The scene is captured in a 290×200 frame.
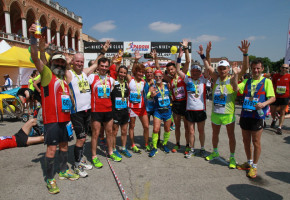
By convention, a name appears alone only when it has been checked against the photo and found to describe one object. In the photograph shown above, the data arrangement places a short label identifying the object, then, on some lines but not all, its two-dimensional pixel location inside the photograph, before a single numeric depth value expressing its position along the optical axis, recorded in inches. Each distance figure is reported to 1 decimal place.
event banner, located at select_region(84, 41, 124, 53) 990.4
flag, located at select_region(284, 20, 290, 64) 350.7
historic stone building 816.9
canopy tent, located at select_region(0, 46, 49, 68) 434.9
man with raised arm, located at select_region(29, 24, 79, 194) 109.4
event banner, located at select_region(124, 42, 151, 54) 978.7
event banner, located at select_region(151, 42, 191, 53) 978.1
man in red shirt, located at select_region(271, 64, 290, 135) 248.7
